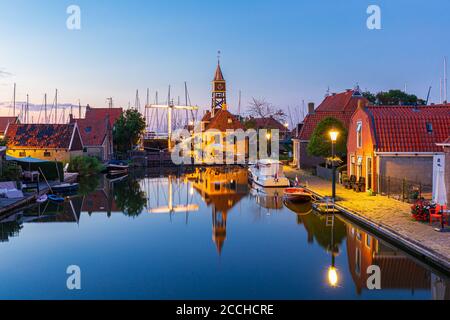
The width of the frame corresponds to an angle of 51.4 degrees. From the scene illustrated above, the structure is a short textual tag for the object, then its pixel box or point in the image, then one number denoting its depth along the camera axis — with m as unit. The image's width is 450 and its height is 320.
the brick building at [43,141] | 57.66
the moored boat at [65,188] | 38.41
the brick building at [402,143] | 30.41
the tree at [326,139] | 44.41
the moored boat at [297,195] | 30.95
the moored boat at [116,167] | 62.09
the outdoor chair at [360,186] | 32.44
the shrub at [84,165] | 55.54
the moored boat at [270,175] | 41.08
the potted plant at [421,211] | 20.47
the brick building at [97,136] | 69.81
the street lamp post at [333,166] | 28.23
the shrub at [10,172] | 35.63
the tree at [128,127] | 80.12
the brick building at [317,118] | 54.38
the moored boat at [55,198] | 34.06
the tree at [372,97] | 80.69
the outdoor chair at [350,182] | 33.91
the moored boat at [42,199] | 33.22
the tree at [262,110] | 86.12
